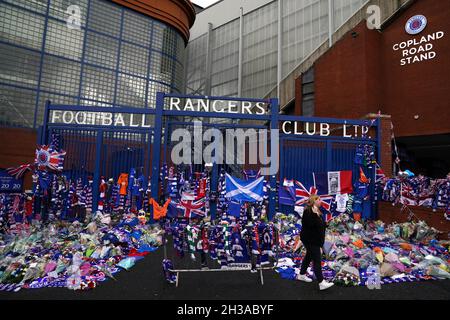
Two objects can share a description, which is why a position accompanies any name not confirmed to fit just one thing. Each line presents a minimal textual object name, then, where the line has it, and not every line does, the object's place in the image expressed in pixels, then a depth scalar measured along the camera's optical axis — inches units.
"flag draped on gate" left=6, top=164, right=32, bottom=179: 341.4
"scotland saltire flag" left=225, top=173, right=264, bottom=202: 295.9
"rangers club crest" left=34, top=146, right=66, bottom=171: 351.3
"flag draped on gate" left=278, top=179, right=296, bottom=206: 380.2
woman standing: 199.2
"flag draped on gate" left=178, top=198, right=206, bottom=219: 271.6
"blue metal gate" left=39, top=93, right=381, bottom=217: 376.0
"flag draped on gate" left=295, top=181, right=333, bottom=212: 372.8
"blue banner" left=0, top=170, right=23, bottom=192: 334.3
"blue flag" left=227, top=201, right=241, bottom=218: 330.0
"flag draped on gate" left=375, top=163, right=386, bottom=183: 393.0
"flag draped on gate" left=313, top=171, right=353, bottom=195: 385.4
